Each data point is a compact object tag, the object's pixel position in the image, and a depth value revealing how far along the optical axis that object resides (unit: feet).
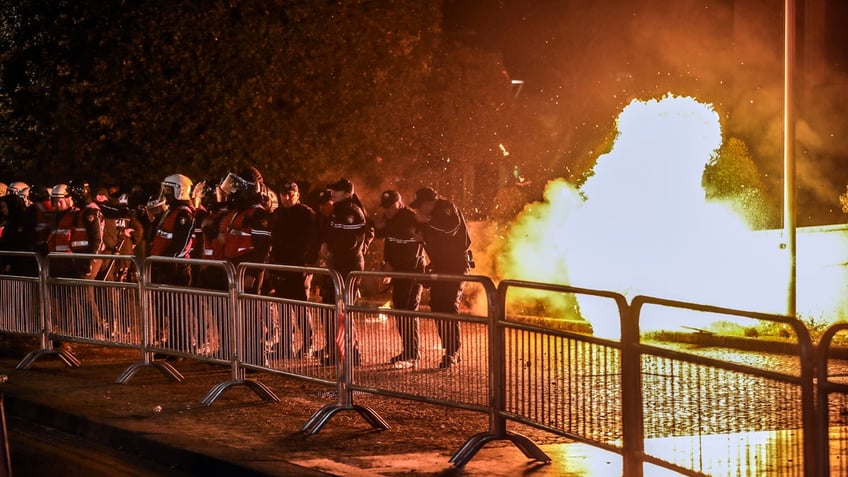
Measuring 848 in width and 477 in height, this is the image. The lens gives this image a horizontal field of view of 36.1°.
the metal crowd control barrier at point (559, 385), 23.65
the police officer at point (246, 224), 46.70
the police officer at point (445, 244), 47.01
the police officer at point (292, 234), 47.78
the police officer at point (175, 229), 48.49
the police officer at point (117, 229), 64.59
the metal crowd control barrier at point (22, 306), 45.68
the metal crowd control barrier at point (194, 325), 36.04
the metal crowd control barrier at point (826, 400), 18.30
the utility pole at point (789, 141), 55.67
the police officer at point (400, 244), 47.62
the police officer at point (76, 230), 52.49
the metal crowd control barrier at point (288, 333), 32.65
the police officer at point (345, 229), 47.67
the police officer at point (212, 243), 47.96
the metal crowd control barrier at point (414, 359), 28.04
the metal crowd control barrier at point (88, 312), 41.50
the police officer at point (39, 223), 60.71
